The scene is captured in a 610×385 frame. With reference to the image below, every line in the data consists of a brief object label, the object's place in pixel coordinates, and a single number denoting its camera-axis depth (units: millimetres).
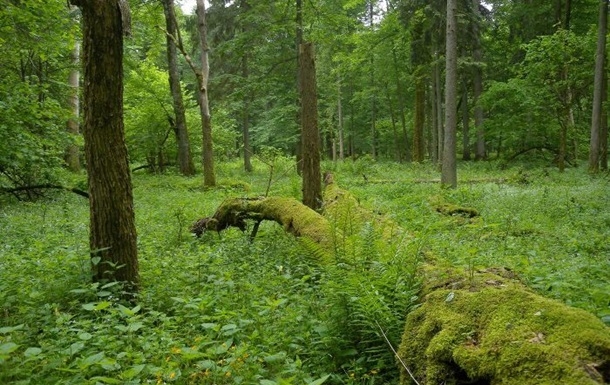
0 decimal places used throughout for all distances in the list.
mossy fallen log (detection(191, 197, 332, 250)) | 5842
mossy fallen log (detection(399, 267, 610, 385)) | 2088
